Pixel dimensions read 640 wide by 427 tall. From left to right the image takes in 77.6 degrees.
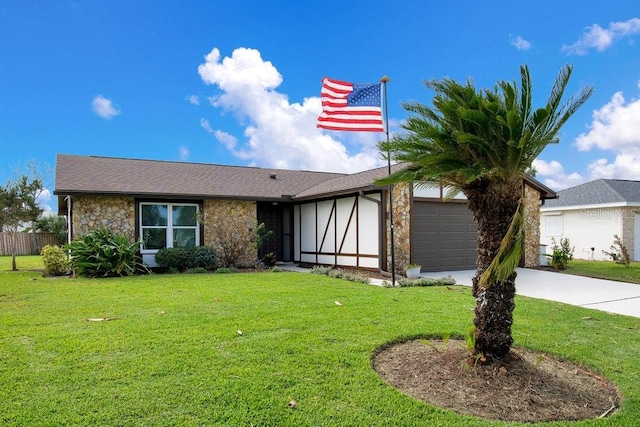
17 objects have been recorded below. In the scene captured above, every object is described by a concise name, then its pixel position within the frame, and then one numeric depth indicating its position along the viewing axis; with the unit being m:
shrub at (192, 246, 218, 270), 12.99
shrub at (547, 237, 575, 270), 13.66
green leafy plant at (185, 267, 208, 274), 12.47
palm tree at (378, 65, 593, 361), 3.62
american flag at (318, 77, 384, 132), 10.30
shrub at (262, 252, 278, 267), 14.92
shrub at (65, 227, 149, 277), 11.34
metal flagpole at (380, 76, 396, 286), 9.84
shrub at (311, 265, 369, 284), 10.62
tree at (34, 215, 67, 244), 23.02
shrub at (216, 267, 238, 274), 12.58
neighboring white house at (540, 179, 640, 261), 18.70
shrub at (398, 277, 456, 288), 9.84
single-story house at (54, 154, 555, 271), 12.25
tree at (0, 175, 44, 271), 14.04
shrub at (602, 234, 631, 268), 15.02
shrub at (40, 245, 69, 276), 12.04
